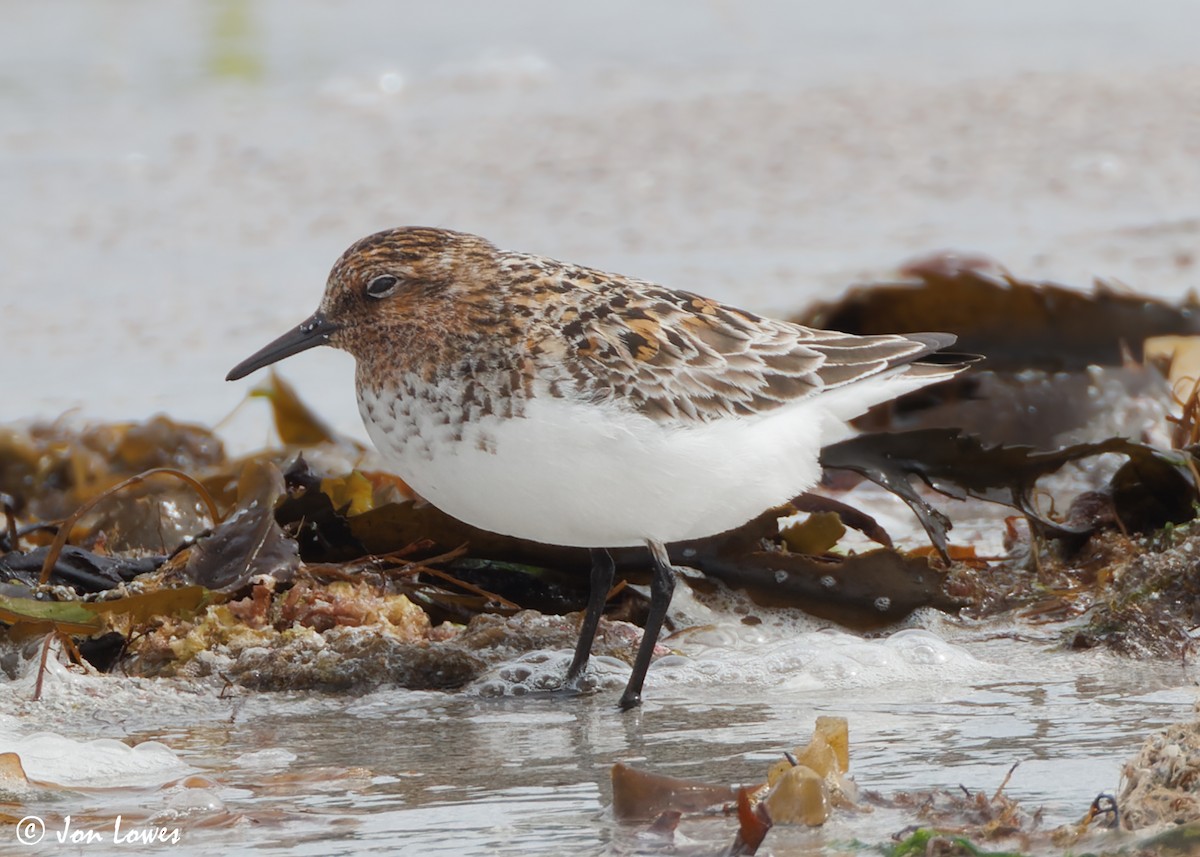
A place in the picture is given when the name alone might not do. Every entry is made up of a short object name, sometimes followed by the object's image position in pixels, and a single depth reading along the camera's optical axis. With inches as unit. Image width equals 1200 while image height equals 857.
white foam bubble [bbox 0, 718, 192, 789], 265.4
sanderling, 302.7
